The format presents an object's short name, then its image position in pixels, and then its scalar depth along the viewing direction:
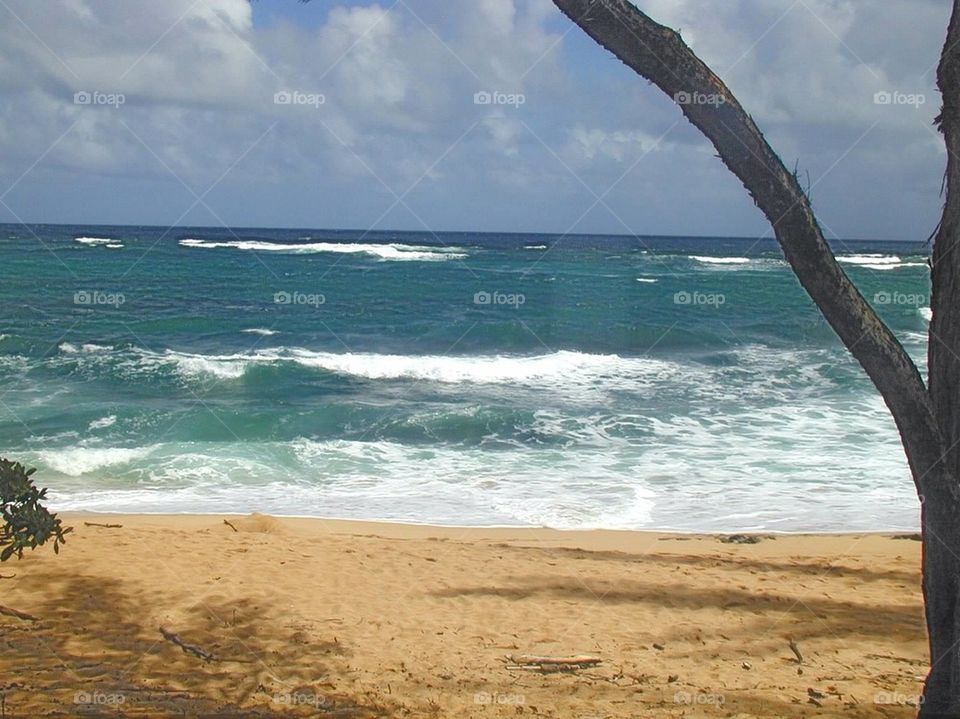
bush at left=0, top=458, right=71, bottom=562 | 3.66
